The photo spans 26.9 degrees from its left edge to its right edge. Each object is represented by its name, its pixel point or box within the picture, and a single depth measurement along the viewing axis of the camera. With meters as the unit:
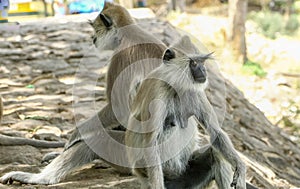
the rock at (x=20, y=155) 4.89
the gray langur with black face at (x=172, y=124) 3.44
